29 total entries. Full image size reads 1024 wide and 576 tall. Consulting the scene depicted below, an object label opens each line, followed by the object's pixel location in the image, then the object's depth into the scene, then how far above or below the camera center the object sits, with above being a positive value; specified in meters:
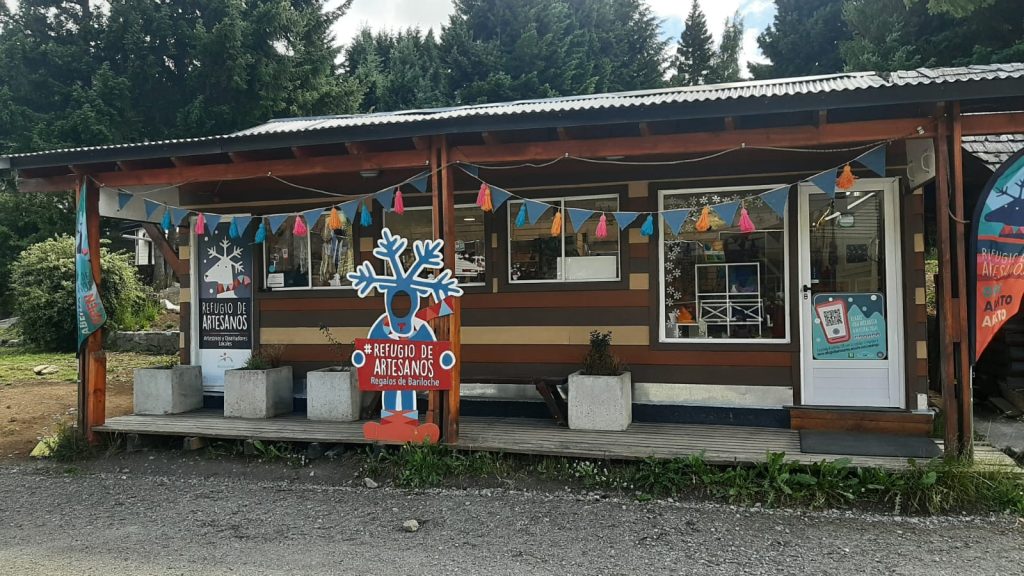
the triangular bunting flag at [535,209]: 5.61 +0.75
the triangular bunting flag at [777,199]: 5.10 +0.74
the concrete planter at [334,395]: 6.27 -0.95
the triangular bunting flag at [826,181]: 5.02 +0.87
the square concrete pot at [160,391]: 6.86 -0.97
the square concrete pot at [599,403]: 5.65 -0.96
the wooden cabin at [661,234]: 4.76 +0.57
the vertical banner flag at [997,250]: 4.31 +0.26
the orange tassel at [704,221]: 5.00 +0.56
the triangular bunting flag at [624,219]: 5.51 +0.65
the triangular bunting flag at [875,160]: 4.87 +0.99
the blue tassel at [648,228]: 5.54 +0.57
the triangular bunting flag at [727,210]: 5.05 +0.65
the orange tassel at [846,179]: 4.79 +0.83
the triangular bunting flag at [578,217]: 5.70 +0.71
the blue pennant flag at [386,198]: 5.83 +0.91
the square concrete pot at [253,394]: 6.53 -0.97
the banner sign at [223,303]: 7.30 -0.04
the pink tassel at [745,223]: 4.89 +0.53
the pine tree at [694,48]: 30.72 +11.76
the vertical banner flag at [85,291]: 6.06 +0.09
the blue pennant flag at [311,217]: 6.28 +0.82
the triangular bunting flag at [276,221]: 5.95 +0.72
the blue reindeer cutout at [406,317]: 5.27 -0.15
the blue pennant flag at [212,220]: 6.16 +0.76
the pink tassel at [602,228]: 6.22 +0.64
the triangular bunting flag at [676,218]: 5.23 +0.62
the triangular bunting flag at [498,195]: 5.61 +0.89
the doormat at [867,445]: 4.85 -1.21
